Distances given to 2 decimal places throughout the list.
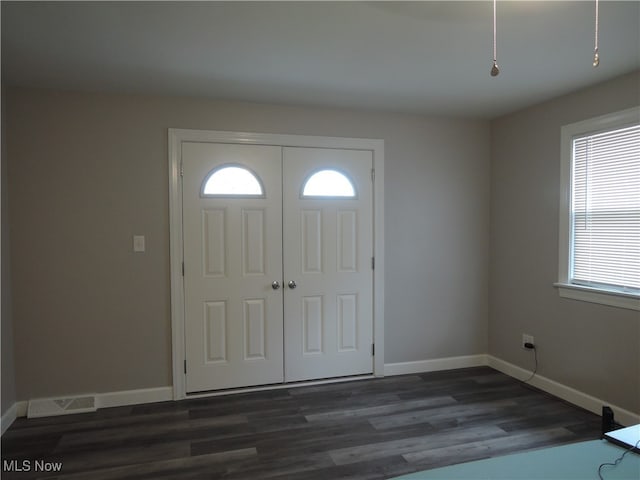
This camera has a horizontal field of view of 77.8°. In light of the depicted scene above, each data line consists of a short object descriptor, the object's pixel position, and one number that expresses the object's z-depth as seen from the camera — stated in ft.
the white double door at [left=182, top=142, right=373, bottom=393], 10.84
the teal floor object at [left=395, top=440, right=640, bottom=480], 4.34
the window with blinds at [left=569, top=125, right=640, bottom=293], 9.00
